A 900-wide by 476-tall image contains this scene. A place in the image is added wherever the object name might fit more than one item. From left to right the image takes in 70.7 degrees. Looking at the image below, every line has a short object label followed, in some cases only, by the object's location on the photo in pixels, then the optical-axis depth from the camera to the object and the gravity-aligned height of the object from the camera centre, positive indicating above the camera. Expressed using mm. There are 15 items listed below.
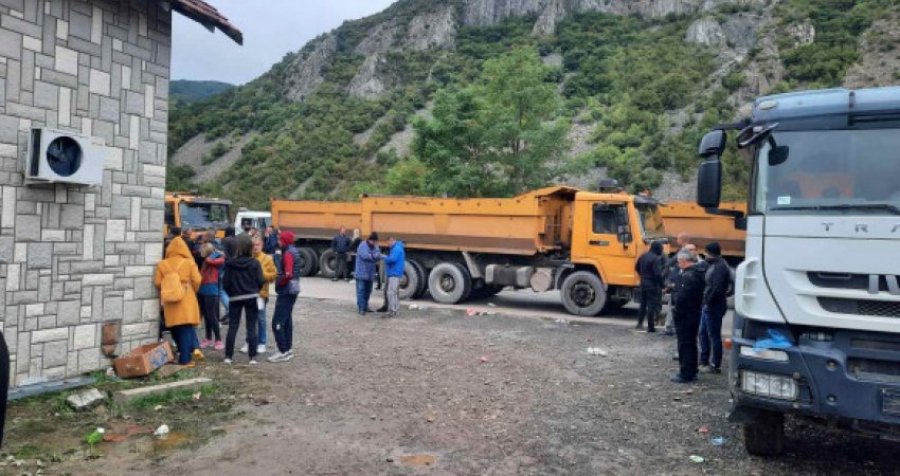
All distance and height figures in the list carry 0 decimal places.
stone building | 5727 +351
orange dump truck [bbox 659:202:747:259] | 15191 +504
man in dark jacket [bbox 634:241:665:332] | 10758 -586
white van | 22672 +364
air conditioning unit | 5719 +604
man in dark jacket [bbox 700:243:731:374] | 7547 -633
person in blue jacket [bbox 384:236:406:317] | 12078 -676
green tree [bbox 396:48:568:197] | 24234 +3967
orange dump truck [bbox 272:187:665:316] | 12430 -32
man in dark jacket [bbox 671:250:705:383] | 7301 -810
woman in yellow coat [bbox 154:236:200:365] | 7086 -870
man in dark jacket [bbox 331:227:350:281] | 18266 -418
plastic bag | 4379 -645
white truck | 4129 -143
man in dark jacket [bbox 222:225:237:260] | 9230 -254
